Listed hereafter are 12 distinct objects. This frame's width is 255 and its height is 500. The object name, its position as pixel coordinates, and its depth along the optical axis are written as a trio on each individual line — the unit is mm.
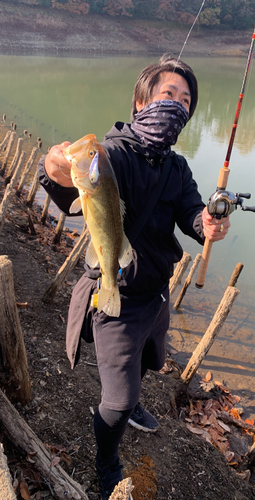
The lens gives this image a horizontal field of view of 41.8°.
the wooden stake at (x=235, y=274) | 5641
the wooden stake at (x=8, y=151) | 10281
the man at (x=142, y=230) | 2279
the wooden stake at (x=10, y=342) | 2496
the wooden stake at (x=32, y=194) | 8797
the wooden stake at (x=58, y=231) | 7368
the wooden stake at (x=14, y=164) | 9088
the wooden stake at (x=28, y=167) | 8969
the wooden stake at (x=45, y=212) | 8288
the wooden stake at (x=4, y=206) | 5660
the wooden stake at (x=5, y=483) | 1504
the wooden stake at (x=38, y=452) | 2223
